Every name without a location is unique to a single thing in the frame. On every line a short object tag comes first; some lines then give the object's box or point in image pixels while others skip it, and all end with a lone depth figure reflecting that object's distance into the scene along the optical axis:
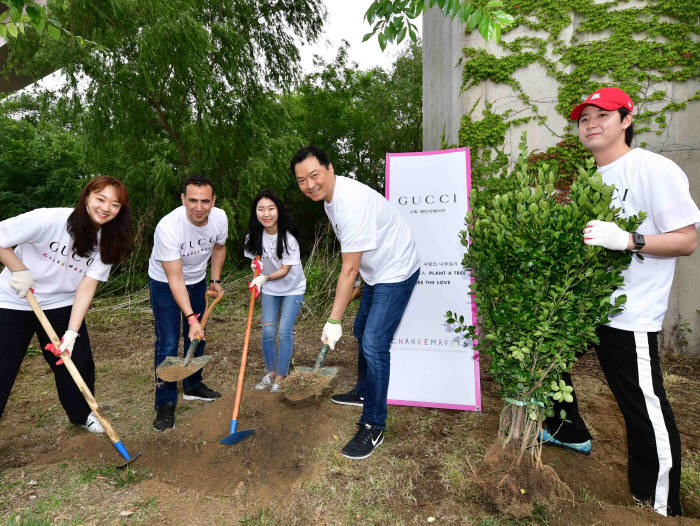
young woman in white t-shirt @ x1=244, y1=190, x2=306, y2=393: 3.78
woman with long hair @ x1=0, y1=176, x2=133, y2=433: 2.65
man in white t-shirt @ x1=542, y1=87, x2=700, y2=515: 2.01
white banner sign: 3.46
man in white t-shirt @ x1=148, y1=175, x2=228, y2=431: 3.12
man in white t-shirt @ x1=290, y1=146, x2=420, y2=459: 2.67
